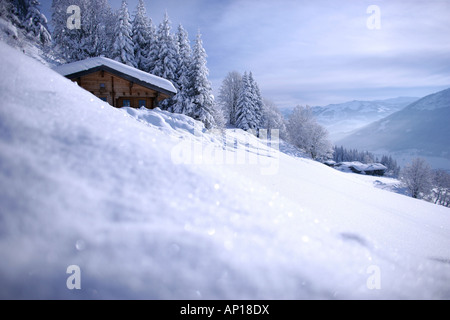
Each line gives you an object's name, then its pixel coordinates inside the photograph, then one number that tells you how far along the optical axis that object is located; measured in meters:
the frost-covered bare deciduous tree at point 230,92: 41.72
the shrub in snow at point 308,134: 37.47
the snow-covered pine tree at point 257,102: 35.03
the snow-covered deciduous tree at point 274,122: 39.78
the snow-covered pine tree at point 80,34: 25.19
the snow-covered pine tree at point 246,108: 33.62
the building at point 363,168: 46.62
